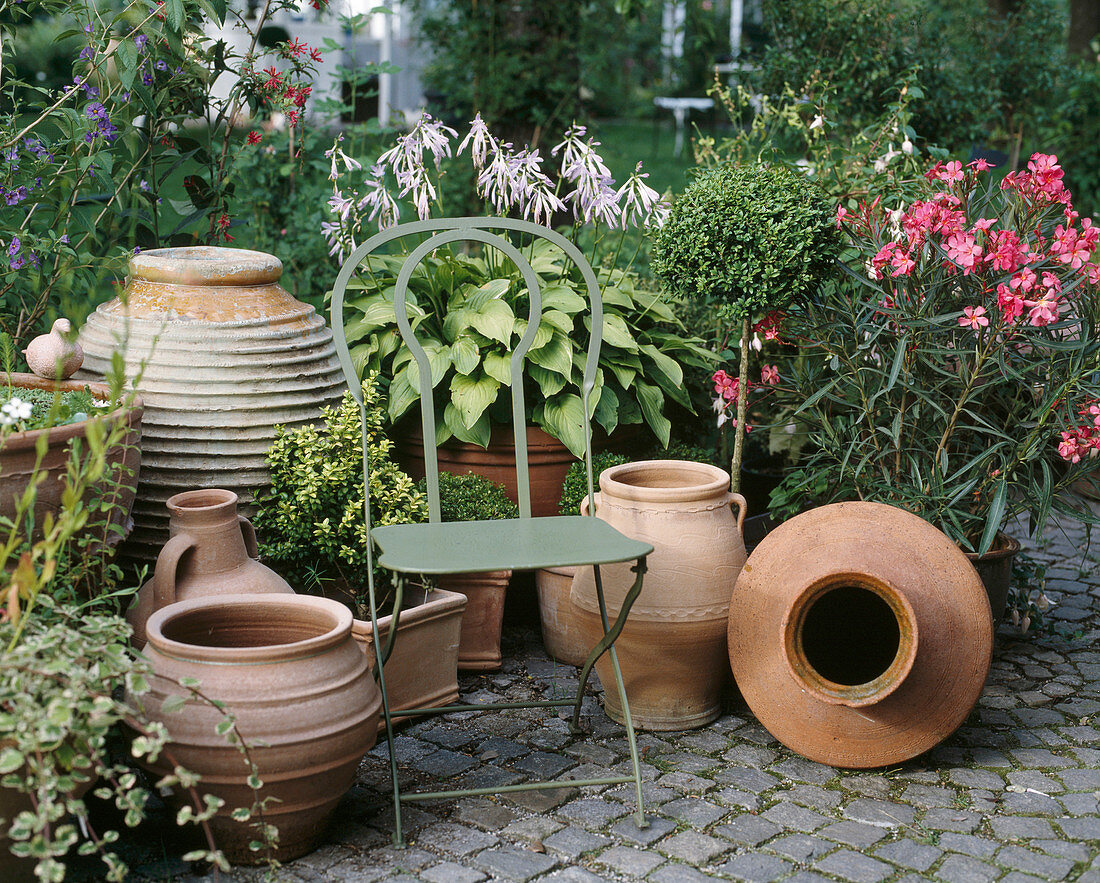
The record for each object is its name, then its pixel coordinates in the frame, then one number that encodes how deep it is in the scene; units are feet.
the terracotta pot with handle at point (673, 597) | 10.59
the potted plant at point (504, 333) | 12.67
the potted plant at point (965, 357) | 11.21
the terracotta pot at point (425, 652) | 10.72
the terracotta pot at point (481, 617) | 12.01
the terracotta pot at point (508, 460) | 13.03
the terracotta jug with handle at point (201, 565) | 9.66
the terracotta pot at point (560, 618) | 12.23
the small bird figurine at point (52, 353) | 9.86
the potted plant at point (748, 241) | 11.87
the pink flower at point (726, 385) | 13.42
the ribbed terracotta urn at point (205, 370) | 10.88
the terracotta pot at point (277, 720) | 7.92
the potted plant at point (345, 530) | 10.99
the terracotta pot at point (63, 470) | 8.41
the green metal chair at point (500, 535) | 8.55
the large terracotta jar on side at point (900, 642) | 9.66
